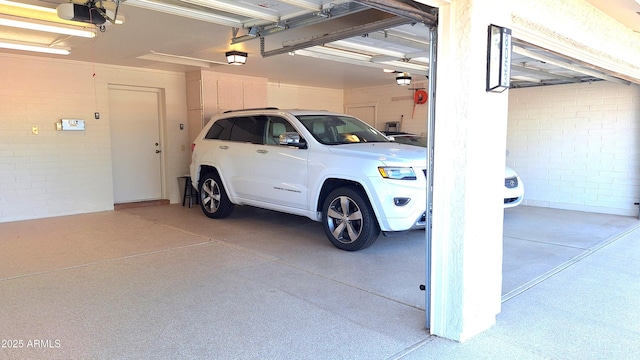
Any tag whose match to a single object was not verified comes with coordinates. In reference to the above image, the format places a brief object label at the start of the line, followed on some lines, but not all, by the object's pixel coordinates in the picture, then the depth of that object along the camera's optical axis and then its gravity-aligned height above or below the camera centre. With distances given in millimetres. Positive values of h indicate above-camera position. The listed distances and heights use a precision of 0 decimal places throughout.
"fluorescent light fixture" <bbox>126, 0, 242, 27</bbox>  3910 +1220
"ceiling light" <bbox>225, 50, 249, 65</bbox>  6438 +1221
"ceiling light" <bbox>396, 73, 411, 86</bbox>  8852 +1193
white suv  4867 -445
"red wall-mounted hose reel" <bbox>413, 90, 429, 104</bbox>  10156 +948
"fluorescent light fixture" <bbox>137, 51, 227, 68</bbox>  7104 +1361
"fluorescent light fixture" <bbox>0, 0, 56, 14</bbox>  4118 +1339
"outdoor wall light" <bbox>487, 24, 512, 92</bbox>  2898 +534
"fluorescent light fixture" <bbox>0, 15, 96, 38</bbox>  4461 +1217
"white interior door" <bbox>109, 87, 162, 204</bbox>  8492 -117
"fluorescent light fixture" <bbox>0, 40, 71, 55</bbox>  5627 +1246
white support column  2834 -235
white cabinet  8578 +890
